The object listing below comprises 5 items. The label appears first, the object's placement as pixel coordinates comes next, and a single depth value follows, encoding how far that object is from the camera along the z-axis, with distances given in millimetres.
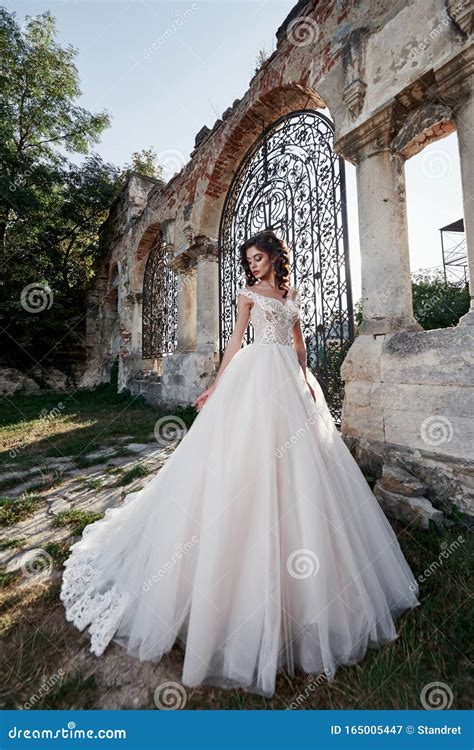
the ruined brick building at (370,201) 2295
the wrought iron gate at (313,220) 3891
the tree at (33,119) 11141
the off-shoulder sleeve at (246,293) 2018
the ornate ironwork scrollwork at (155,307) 8666
